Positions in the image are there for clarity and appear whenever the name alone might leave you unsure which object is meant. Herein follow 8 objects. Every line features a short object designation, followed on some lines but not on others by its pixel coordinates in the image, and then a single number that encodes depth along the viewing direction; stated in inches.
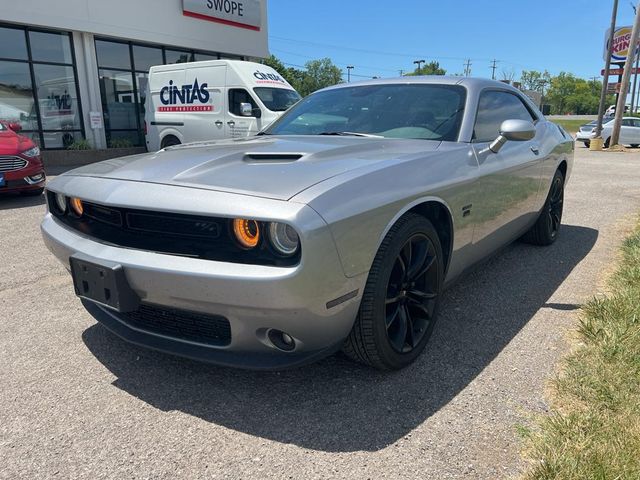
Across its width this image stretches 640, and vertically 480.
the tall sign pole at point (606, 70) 801.4
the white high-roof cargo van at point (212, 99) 434.0
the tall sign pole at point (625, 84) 662.5
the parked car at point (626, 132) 773.3
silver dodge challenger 72.8
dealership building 509.4
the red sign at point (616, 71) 1379.2
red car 270.1
